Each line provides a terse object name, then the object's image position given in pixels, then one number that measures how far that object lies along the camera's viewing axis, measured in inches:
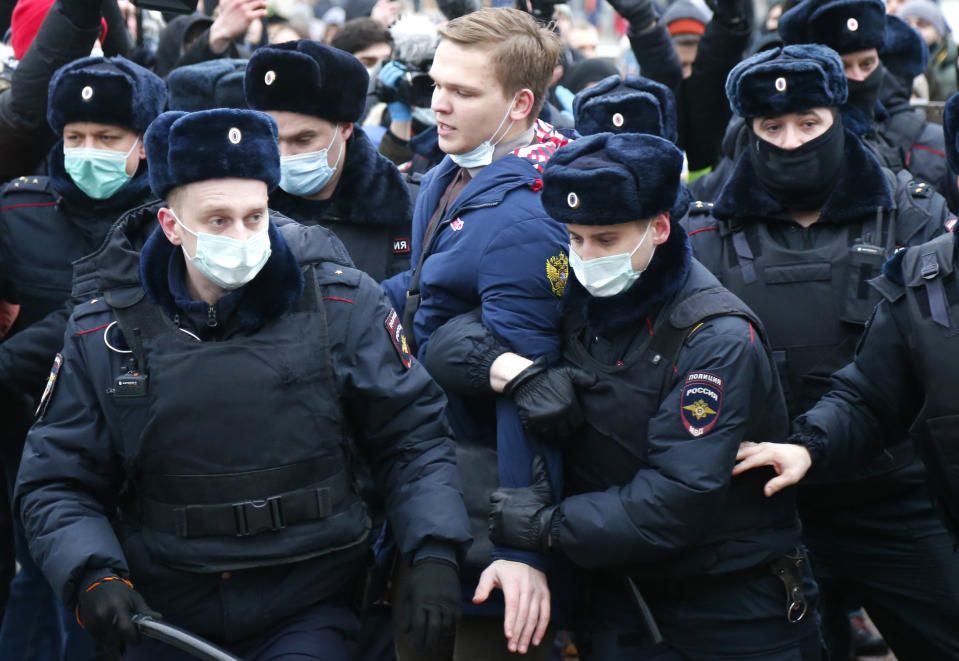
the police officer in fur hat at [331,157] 191.9
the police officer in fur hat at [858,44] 211.8
